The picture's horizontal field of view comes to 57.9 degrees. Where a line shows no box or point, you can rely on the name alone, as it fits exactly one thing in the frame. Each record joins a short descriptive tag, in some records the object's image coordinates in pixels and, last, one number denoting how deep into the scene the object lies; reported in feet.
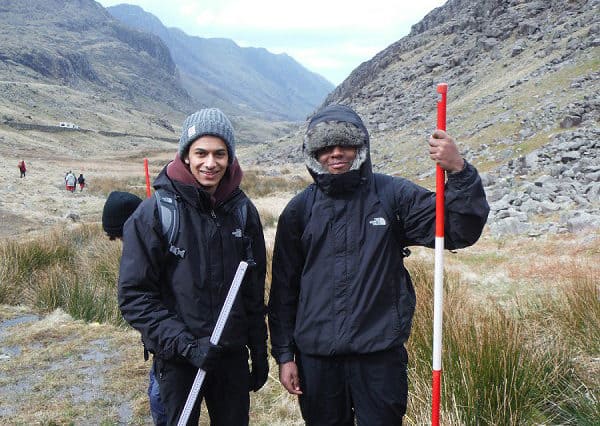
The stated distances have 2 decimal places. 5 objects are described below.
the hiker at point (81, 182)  77.12
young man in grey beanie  7.32
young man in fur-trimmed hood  7.23
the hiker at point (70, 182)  73.10
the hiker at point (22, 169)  84.73
